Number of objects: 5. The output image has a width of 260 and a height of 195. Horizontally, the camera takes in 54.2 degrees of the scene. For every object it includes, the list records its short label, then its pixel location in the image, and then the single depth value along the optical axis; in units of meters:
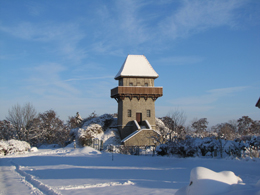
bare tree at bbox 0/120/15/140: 39.97
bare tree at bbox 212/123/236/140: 63.55
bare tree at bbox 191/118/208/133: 60.59
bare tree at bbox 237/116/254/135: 58.69
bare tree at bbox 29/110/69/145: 40.92
